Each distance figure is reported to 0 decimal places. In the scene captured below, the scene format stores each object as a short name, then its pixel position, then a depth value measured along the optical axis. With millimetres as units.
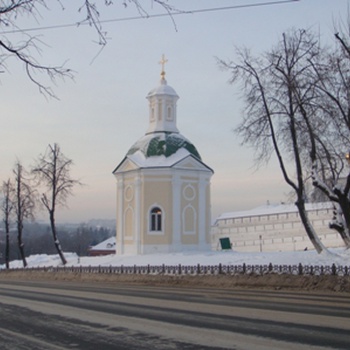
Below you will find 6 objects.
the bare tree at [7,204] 53041
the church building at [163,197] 44625
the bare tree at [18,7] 6125
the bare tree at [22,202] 50156
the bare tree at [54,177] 47150
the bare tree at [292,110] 25906
